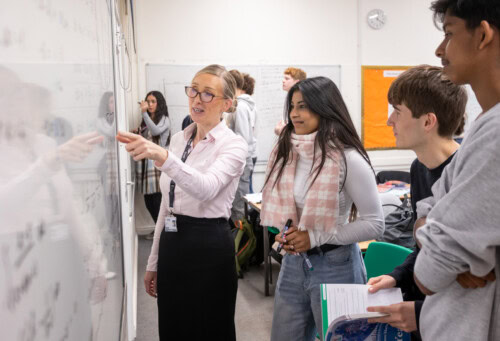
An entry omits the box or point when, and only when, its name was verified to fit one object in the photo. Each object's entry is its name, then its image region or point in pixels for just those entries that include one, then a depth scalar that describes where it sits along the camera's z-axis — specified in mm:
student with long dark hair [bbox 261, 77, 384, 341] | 1528
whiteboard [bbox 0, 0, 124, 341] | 299
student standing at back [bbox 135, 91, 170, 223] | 4711
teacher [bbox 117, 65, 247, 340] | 1564
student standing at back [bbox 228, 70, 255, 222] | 4273
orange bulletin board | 5746
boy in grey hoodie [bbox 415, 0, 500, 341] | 705
